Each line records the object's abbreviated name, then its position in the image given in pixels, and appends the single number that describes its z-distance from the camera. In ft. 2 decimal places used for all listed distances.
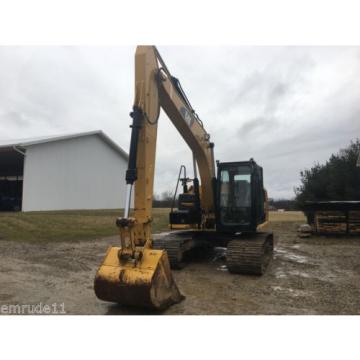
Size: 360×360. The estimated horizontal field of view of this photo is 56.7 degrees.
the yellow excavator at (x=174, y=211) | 14.12
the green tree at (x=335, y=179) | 63.52
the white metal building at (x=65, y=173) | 63.67
